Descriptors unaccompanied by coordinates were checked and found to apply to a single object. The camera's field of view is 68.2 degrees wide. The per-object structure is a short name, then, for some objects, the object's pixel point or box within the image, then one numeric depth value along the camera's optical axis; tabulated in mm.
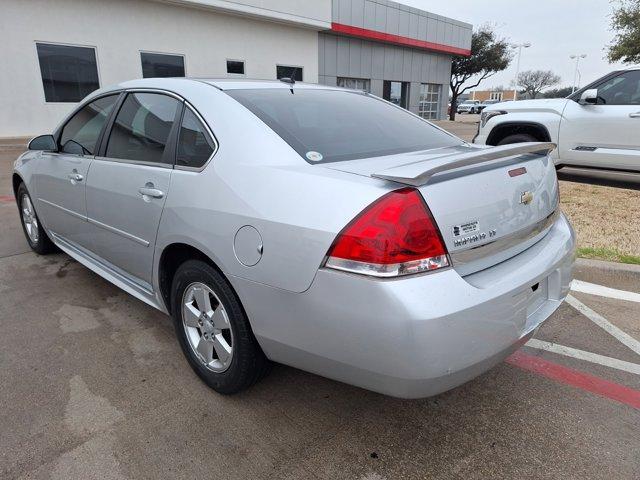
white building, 13820
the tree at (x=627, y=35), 19891
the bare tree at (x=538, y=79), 69062
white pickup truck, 6777
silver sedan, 1722
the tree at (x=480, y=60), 36438
